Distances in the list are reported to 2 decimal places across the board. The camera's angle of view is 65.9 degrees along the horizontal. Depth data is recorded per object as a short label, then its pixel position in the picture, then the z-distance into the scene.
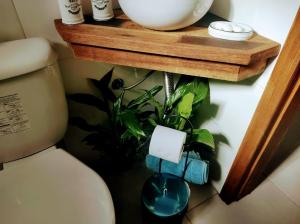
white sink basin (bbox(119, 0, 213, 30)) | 0.61
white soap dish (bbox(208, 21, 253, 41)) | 0.68
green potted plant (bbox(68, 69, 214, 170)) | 0.86
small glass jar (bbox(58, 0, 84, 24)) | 0.71
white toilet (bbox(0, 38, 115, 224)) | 0.70
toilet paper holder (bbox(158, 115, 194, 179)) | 0.87
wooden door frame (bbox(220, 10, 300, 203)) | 0.63
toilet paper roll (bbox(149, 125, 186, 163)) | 0.75
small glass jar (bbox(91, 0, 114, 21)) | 0.75
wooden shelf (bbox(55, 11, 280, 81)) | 0.64
